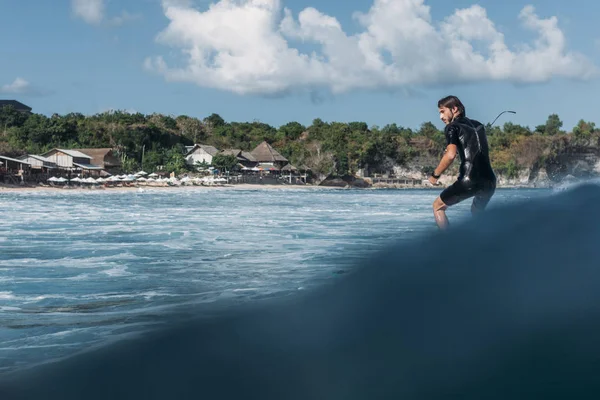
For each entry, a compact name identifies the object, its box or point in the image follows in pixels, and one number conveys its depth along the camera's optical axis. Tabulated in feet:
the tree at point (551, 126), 439.63
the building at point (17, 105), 374.43
